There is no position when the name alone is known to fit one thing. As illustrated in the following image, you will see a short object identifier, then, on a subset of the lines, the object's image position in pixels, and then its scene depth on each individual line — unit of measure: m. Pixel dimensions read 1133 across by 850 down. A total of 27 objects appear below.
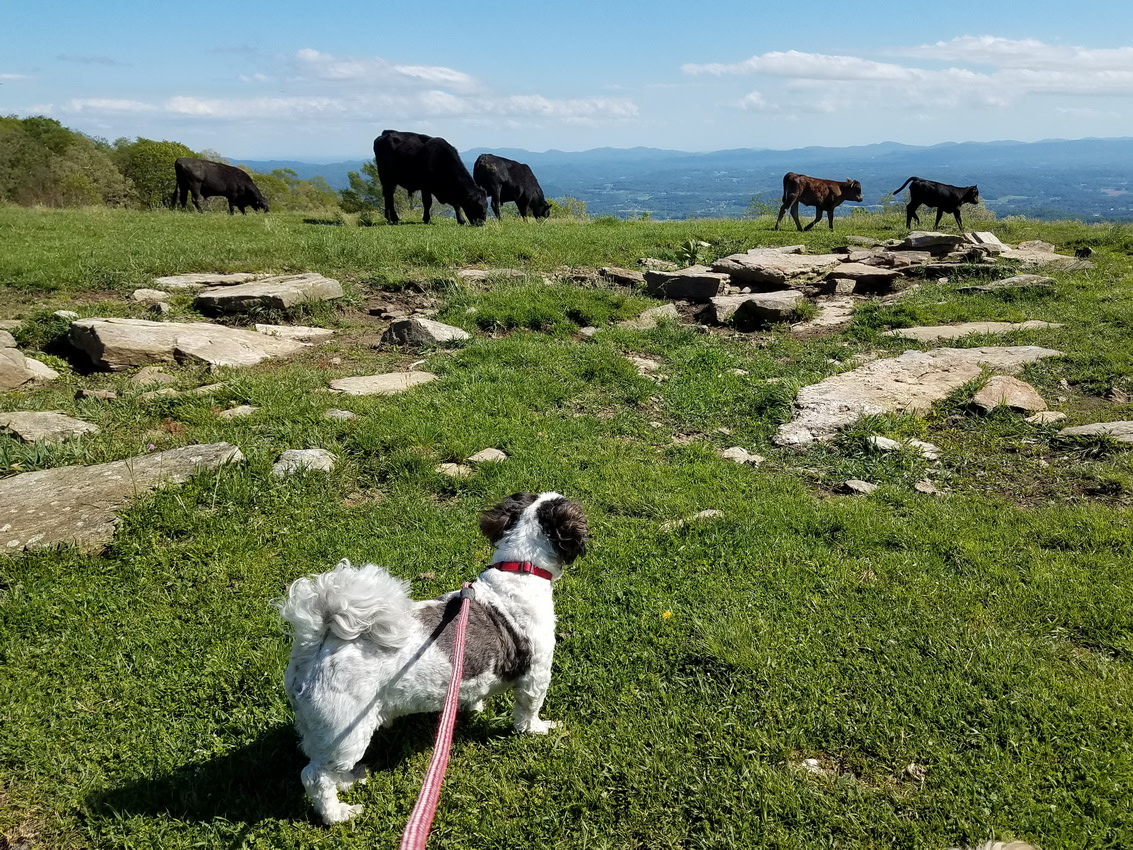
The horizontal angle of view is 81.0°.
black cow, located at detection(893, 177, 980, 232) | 21.28
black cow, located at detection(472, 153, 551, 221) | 23.45
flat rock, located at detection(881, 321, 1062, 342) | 10.44
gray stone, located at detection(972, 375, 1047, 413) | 7.58
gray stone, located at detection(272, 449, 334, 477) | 5.98
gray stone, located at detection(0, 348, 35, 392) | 7.55
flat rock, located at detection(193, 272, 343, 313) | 10.06
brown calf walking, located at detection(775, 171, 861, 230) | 21.59
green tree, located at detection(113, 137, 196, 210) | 42.84
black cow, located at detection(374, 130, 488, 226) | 20.31
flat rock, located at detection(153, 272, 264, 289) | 10.94
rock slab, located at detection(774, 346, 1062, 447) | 7.55
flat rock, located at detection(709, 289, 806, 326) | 11.42
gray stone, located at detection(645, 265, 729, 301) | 12.76
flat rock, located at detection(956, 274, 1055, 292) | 12.79
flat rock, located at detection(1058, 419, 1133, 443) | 6.84
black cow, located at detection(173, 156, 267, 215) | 24.70
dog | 2.79
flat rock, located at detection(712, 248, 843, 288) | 13.58
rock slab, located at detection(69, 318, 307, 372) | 8.05
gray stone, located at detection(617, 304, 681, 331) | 11.15
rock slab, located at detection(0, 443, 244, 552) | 4.82
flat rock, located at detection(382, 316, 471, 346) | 9.63
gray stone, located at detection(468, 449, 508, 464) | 6.48
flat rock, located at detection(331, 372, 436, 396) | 7.96
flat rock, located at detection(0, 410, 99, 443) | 6.14
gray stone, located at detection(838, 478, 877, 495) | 6.24
